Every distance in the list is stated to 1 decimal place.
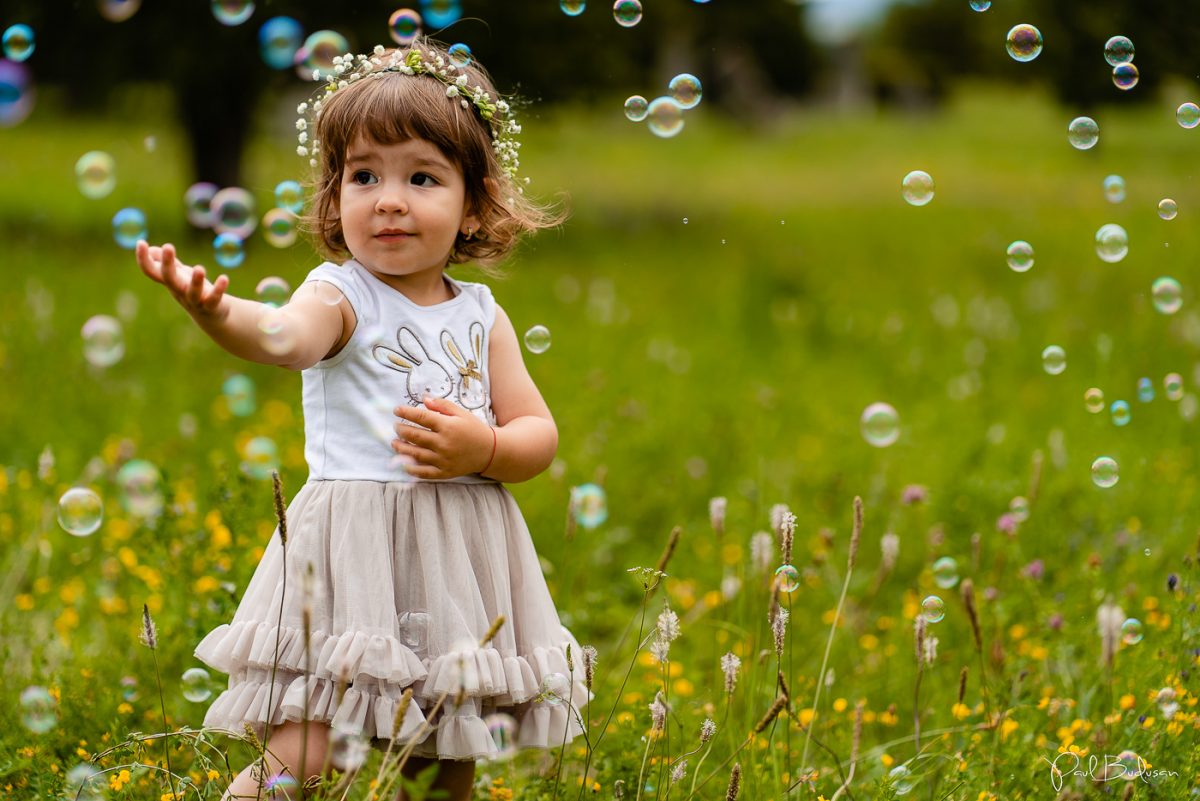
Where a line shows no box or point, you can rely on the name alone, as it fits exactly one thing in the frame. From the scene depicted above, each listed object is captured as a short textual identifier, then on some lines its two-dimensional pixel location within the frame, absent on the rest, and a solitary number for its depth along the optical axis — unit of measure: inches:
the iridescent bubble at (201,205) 161.3
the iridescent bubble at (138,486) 121.6
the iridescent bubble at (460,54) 117.2
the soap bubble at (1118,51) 161.3
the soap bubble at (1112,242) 168.4
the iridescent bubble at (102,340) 125.0
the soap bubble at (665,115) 161.5
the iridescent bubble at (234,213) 143.5
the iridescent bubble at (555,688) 106.1
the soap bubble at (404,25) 140.9
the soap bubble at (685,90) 156.0
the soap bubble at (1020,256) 167.3
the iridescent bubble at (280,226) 132.8
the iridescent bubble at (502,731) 100.7
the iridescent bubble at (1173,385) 155.5
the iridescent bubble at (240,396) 124.8
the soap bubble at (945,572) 147.5
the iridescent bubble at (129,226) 142.0
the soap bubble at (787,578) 107.7
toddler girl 102.6
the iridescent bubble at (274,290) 127.4
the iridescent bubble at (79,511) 129.0
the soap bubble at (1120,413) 160.4
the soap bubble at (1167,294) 177.8
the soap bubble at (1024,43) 163.3
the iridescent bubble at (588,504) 135.0
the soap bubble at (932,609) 124.0
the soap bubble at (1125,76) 163.8
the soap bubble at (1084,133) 163.8
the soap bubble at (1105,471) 149.3
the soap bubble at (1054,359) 160.9
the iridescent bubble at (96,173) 144.3
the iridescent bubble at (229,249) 134.7
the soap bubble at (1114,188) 171.3
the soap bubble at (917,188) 158.1
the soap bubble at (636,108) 144.5
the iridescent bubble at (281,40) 166.2
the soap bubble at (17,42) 154.6
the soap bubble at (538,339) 135.8
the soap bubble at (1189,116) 151.0
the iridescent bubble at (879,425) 170.6
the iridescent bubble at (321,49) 145.6
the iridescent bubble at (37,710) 109.8
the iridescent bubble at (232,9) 163.5
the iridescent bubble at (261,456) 125.1
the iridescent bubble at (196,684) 121.5
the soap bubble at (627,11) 152.3
